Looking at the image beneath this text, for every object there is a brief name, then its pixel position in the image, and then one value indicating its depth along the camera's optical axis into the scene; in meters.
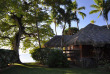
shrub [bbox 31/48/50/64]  14.32
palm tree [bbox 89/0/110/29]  27.97
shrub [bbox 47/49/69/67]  12.58
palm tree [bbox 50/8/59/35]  17.82
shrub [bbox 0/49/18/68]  9.81
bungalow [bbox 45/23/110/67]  12.73
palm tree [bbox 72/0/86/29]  34.65
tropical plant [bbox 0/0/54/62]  17.81
